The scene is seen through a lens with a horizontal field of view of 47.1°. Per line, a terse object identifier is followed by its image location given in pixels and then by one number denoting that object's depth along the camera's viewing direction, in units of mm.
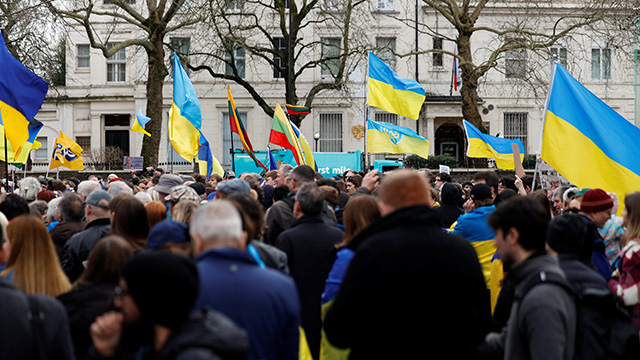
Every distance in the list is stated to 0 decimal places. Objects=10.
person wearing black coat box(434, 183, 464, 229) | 8734
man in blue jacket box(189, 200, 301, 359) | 3340
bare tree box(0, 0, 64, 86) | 19312
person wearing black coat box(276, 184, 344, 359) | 5773
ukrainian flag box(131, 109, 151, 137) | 18591
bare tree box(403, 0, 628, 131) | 22500
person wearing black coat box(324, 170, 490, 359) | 3525
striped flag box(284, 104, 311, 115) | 19025
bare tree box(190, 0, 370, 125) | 28672
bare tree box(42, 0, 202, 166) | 24578
